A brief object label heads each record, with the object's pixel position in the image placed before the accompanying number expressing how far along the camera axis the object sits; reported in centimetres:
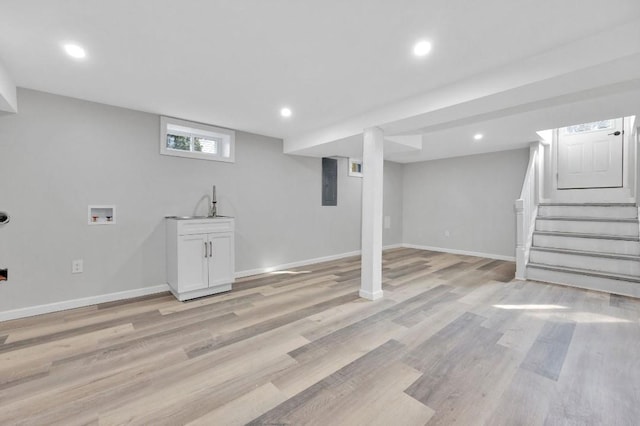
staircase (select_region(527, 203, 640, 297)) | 346
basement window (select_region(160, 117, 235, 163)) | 351
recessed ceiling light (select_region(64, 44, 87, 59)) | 198
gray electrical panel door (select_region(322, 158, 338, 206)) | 533
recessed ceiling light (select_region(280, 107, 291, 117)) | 324
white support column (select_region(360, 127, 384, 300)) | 323
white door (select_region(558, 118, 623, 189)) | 445
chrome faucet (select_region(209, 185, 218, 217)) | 382
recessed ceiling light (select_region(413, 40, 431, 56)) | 192
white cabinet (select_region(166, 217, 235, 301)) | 314
